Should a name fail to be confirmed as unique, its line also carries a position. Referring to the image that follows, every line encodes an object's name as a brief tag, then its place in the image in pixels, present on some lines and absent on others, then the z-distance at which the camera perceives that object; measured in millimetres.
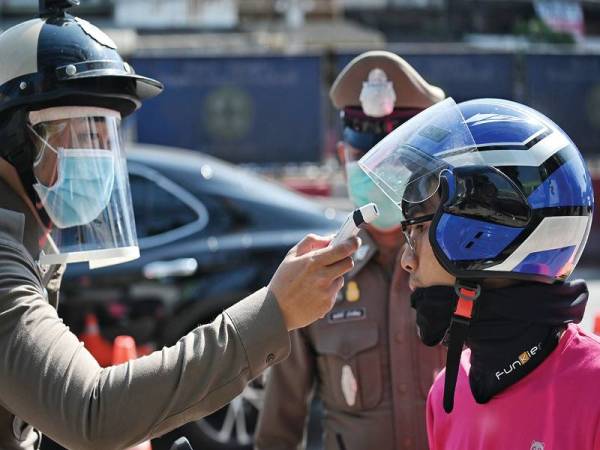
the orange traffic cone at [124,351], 4754
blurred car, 5723
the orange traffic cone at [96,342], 5703
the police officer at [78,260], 1879
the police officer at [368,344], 2848
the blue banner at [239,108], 13844
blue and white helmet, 1955
